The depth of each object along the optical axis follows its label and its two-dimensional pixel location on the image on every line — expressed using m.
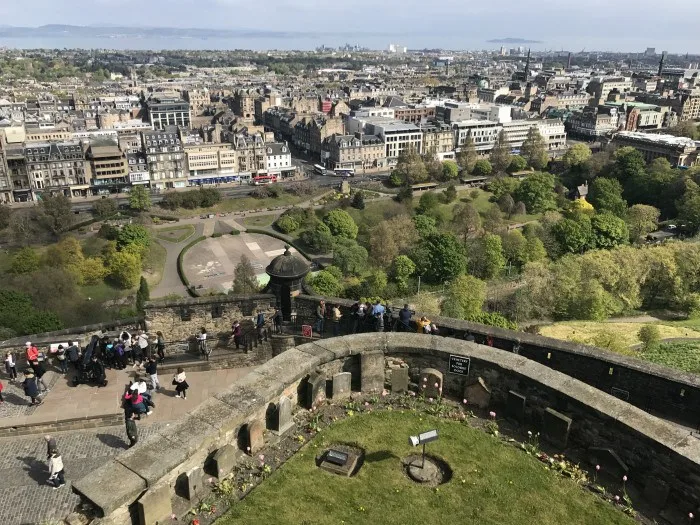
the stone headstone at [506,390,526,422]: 9.44
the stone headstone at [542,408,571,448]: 8.86
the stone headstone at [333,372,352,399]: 10.16
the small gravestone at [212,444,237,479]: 8.21
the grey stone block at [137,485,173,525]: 7.24
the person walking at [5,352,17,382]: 15.04
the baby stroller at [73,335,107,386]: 14.52
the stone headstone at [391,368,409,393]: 10.43
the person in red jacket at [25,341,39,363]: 14.32
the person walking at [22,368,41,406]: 13.55
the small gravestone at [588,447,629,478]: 8.36
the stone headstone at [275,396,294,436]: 9.21
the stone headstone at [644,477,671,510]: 7.87
